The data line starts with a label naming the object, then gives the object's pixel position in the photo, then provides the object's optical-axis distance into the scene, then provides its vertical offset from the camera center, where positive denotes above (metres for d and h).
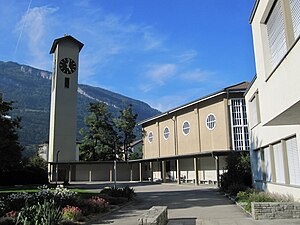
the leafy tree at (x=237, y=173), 23.25 -0.07
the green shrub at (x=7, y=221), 10.38 -1.40
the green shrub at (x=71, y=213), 11.88 -1.38
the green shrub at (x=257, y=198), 13.15 -1.09
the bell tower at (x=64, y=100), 49.56 +11.10
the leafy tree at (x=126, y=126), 62.75 +8.75
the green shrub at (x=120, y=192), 20.11 -1.12
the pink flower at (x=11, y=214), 11.66 -1.34
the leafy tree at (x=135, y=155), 64.86 +3.53
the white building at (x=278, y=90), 7.89 +2.15
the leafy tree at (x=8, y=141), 26.23 +2.72
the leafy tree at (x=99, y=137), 59.62 +6.57
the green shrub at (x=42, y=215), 8.25 -1.00
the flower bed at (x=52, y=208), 8.68 -1.15
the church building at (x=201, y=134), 32.31 +4.11
